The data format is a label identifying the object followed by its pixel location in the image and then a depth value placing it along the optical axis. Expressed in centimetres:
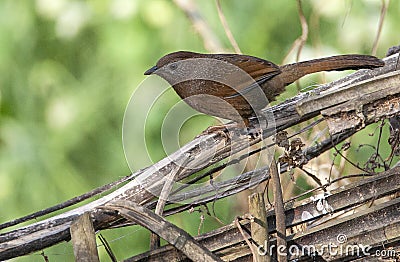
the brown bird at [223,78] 713
